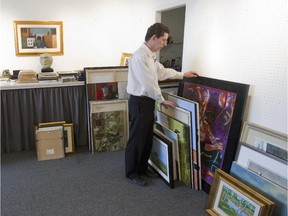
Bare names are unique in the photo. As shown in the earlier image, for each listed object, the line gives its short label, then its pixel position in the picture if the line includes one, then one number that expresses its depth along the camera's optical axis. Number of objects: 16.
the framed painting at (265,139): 1.71
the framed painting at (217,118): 2.03
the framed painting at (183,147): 2.37
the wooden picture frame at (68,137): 3.05
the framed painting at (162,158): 2.38
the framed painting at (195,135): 2.24
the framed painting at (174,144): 2.45
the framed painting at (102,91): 3.05
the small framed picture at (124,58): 4.09
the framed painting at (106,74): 3.01
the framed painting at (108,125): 3.06
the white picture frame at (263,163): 1.67
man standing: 2.21
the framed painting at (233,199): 1.65
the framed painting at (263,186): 1.64
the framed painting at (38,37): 3.89
